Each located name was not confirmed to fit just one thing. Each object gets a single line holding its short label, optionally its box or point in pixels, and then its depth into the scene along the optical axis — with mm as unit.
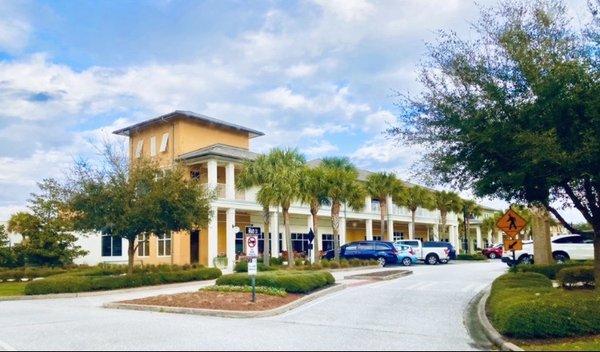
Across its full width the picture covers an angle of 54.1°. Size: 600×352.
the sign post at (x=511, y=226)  20188
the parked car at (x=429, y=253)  43094
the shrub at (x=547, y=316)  11258
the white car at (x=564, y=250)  30391
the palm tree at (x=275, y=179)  32719
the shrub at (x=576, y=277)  19641
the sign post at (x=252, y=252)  16017
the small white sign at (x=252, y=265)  15992
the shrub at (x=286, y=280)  18844
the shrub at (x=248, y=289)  17969
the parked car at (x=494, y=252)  59406
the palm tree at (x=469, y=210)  62312
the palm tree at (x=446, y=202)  56750
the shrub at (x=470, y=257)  54312
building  38438
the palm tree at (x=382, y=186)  47406
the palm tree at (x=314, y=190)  35094
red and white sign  16297
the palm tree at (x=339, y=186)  37906
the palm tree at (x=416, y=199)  51938
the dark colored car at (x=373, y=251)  39656
